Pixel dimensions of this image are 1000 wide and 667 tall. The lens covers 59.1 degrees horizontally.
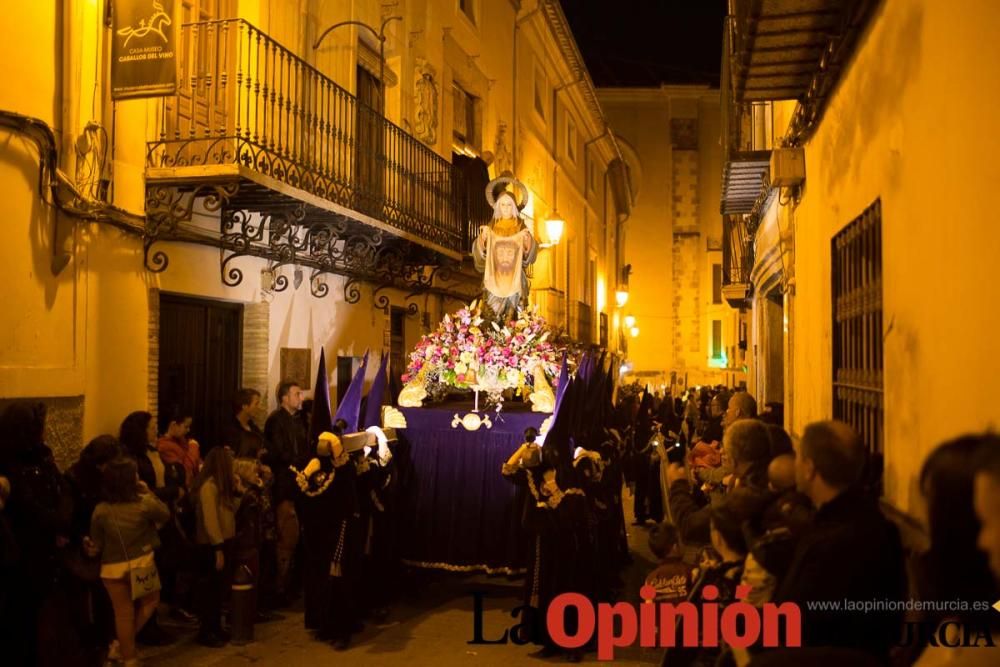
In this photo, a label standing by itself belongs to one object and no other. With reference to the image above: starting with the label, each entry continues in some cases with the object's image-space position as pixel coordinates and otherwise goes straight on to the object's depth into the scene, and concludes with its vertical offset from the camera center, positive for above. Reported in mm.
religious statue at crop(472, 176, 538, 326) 9266 +1140
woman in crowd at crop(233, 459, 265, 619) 6906 -1239
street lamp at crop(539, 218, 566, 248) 19141 +2973
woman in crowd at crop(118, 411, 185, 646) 6836 -981
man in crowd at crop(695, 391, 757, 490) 6479 -354
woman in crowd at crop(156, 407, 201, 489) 7707 -745
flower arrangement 8508 +87
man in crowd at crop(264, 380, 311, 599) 7914 -854
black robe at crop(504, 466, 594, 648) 6977 -1470
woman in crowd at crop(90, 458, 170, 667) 5746 -1124
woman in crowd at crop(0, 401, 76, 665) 5293 -1170
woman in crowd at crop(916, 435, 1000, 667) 2363 -429
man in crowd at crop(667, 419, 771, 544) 4355 -469
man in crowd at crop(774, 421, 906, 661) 2896 -668
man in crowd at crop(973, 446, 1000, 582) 1995 -309
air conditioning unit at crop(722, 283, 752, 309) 18914 +1623
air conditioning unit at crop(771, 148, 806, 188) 7773 +1756
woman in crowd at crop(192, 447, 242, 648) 6645 -1266
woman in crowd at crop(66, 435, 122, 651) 5879 -888
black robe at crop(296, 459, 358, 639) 6996 -1479
